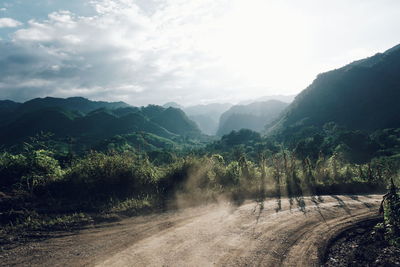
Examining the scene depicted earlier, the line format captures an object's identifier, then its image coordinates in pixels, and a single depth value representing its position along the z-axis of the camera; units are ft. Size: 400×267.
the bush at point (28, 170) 34.93
